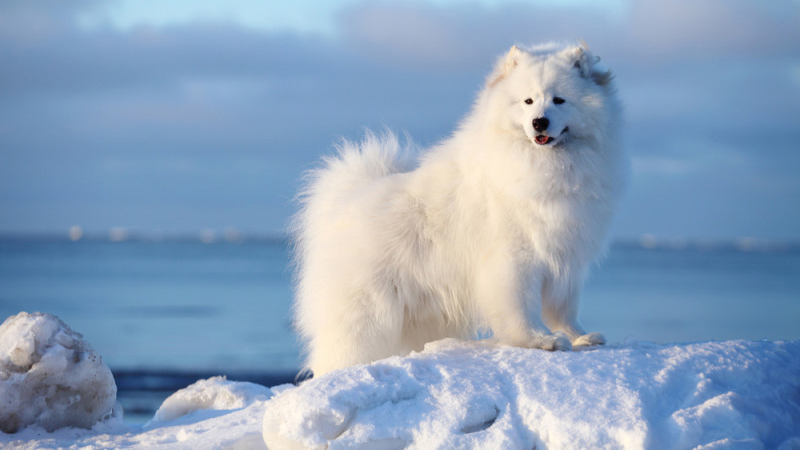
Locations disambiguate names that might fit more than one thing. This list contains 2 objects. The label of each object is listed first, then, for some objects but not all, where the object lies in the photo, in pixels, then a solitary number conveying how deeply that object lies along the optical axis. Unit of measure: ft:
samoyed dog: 28.68
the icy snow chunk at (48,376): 28.30
